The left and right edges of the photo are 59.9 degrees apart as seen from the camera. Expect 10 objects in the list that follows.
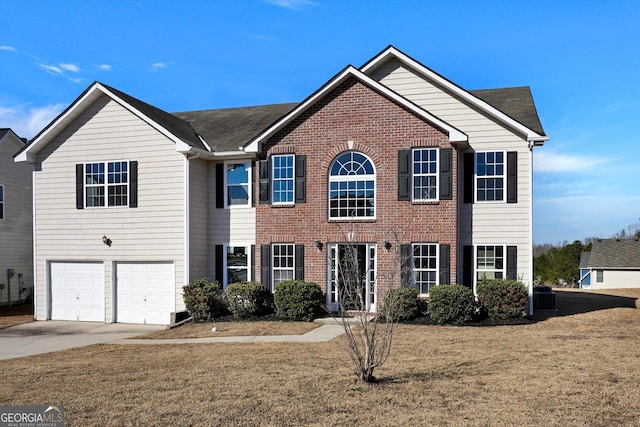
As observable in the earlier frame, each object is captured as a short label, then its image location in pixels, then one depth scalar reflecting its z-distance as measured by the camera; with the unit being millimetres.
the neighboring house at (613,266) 42594
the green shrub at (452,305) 15477
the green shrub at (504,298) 15641
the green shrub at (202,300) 17391
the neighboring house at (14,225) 24109
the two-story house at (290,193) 16922
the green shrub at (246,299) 17391
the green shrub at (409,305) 15836
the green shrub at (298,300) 16703
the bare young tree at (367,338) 8641
